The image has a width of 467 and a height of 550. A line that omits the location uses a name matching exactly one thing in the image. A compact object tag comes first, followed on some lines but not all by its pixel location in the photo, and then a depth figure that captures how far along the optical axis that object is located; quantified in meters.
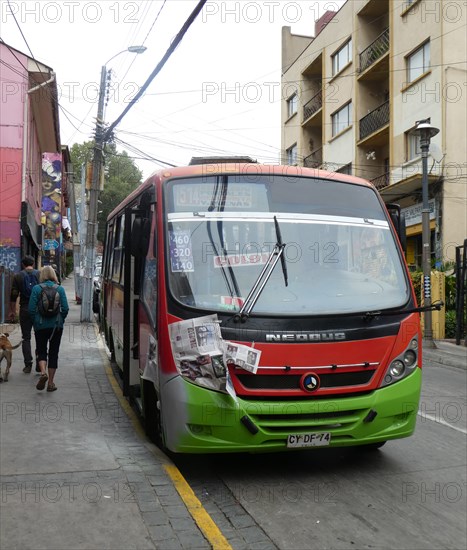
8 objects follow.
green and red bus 4.59
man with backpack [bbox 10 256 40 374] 9.20
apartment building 20.48
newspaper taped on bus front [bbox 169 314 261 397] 4.50
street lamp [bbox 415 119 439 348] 14.73
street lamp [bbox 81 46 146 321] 17.19
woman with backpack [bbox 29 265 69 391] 7.81
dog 8.35
